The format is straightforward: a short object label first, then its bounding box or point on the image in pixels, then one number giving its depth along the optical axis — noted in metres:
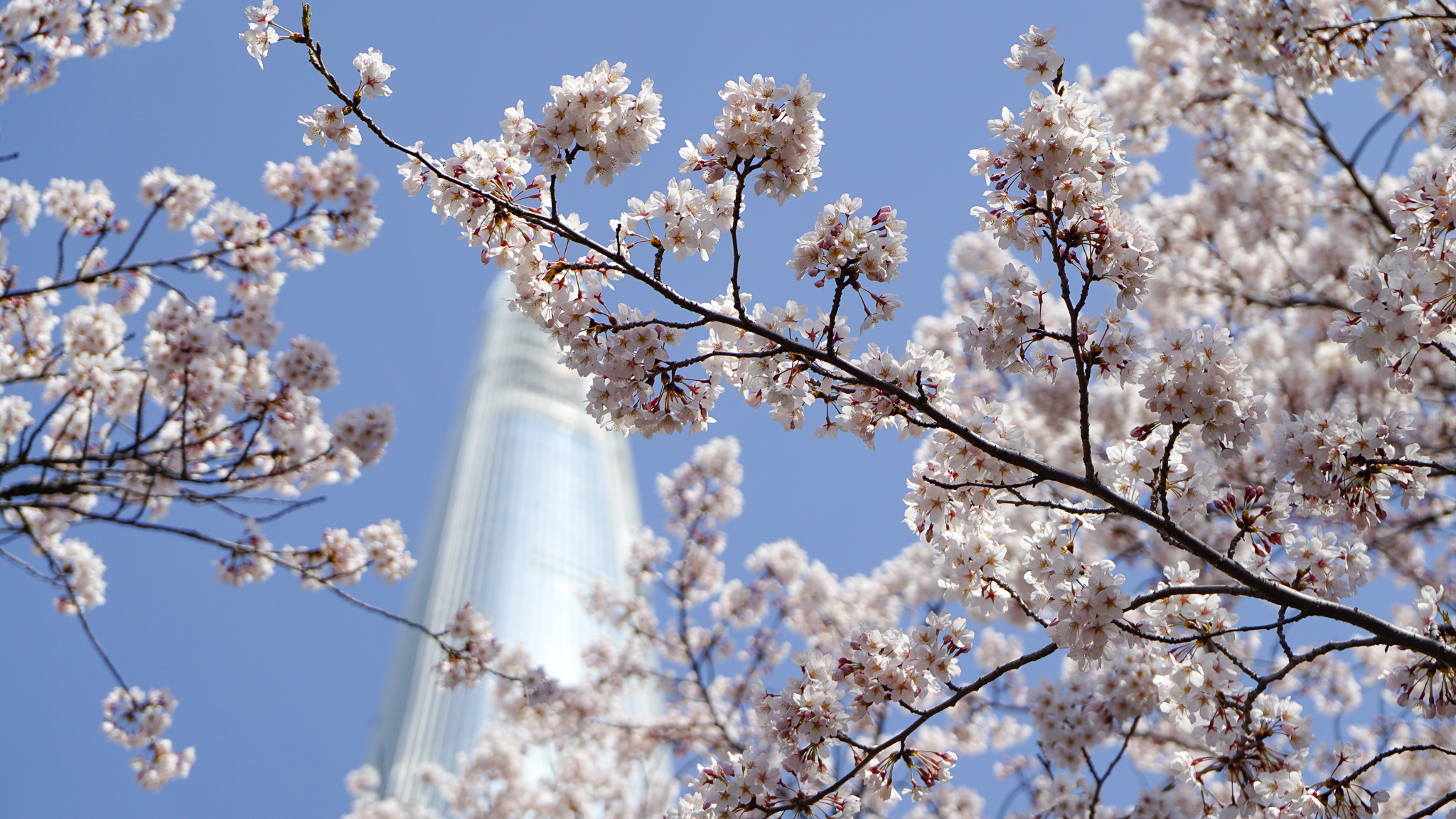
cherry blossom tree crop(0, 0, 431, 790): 5.59
